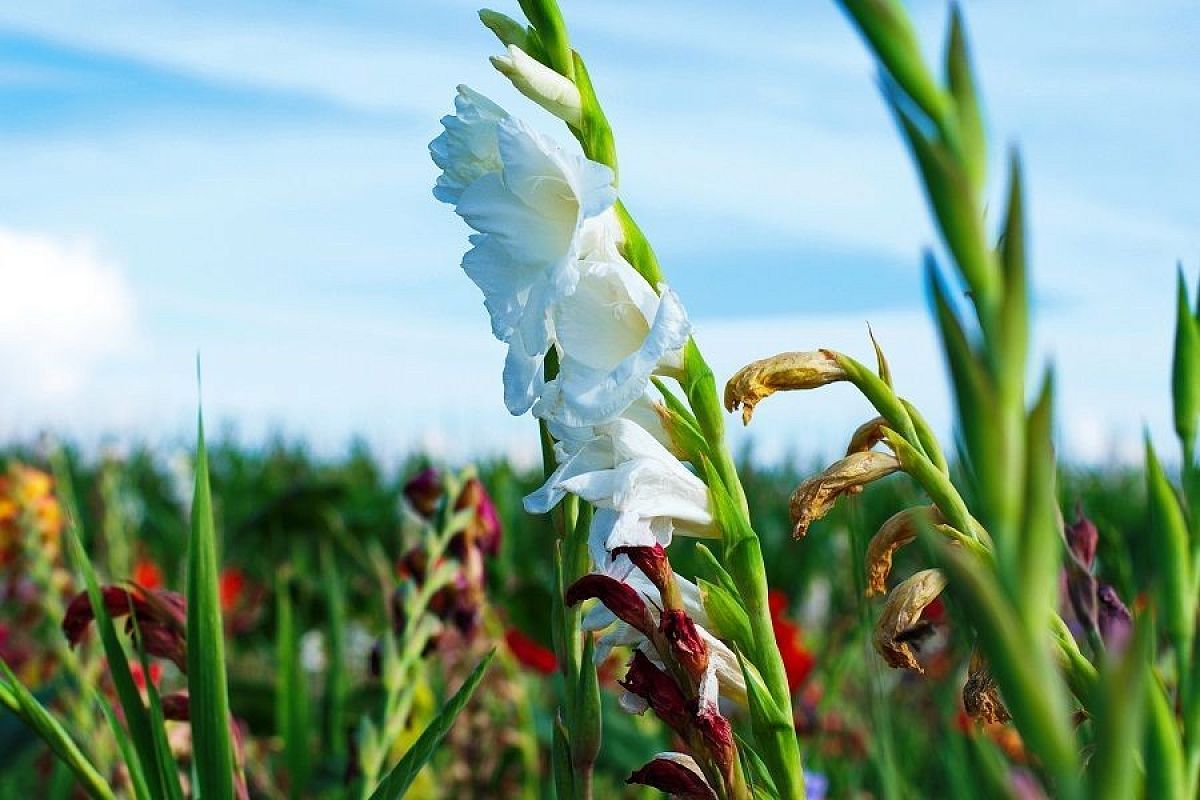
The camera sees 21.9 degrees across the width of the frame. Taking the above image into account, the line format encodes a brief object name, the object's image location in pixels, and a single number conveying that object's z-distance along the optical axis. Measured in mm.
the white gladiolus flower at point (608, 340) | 1488
